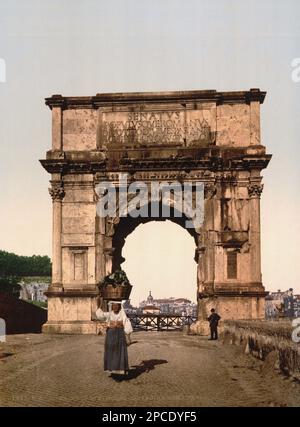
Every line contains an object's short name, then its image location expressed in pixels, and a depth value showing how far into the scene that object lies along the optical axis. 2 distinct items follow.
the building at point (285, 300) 143.62
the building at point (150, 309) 135.00
